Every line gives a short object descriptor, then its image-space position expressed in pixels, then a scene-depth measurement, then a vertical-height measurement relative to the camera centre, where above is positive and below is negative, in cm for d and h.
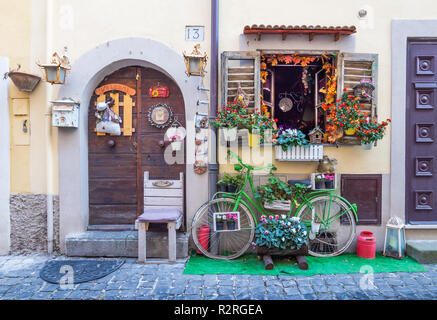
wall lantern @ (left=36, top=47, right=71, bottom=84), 411 +120
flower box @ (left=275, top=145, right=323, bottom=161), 431 +1
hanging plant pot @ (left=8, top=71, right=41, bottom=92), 429 +111
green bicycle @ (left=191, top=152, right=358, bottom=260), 430 -102
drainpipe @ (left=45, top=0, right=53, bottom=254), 450 -35
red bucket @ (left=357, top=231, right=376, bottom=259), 432 -139
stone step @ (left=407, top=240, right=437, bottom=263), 415 -141
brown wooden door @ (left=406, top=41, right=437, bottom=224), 453 +32
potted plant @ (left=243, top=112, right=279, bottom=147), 423 +37
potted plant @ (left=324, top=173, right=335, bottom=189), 428 -39
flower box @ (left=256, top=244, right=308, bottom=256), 410 -138
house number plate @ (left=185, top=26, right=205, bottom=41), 446 +184
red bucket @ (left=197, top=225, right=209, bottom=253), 434 -123
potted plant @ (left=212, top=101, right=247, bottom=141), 419 +51
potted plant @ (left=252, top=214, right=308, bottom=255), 402 -116
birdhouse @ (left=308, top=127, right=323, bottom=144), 447 +28
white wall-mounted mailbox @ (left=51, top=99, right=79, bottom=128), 436 +61
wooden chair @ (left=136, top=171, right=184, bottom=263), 461 -66
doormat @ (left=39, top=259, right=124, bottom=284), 370 -157
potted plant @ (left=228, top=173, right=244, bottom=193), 427 -42
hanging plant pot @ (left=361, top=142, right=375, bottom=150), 440 +12
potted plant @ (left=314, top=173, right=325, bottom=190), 427 -39
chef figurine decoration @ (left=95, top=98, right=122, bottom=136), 451 +51
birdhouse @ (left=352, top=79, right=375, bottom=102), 428 +96
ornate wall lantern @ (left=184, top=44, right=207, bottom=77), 403 +129
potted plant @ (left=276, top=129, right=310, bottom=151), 422 +21
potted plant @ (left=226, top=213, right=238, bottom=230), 416 -95
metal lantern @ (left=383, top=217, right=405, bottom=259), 435 -130
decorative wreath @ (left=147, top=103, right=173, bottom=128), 466 +62
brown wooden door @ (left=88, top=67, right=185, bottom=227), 470 +6
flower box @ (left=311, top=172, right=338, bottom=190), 430 -45
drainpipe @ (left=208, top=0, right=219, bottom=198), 435 +98
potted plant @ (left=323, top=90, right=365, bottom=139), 417 +59
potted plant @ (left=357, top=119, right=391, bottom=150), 417 +34
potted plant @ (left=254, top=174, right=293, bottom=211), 421 -60
